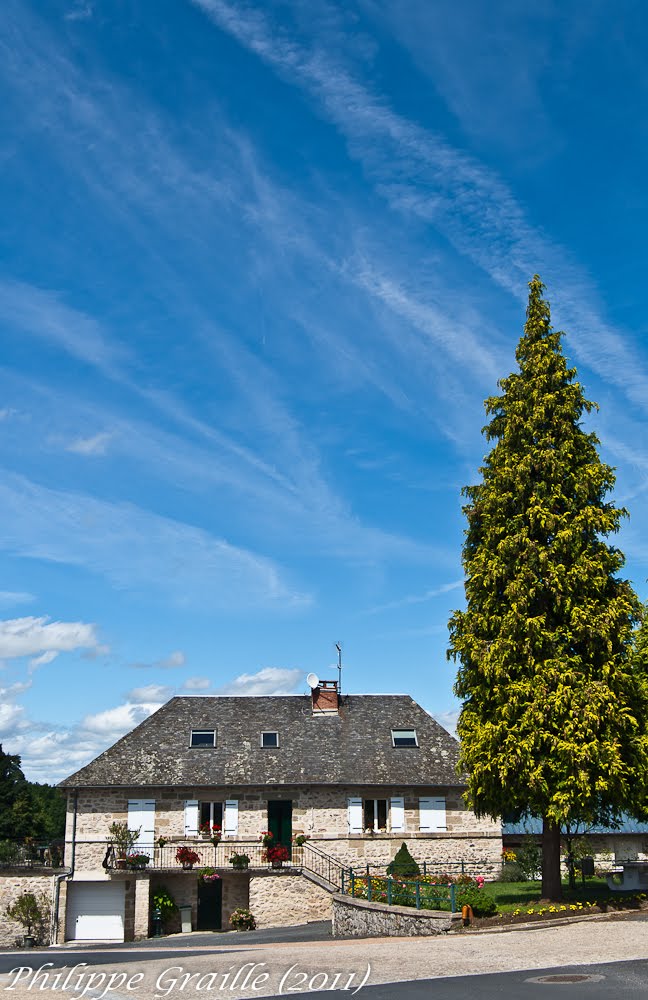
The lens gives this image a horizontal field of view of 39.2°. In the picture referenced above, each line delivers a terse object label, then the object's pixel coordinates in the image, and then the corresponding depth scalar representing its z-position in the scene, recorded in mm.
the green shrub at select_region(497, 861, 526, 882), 28031
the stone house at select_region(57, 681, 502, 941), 27875
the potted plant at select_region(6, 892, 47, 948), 27703
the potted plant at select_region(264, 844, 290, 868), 27969
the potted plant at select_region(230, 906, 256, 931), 27141
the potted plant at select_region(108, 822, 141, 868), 28703
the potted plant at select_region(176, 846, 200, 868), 27938
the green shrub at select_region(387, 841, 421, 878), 26922
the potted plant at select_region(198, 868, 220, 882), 27688
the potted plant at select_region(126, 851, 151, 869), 27656
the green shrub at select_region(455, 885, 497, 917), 17891
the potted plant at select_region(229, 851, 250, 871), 27797
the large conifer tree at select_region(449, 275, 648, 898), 18750
